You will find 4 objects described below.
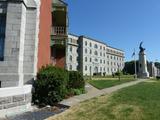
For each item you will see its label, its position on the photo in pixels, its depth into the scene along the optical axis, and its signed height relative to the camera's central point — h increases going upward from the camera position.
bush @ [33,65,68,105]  5.99 -1.00
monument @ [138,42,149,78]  25.31 +0.55
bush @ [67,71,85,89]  8.27 -0.83
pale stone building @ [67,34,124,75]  46.87 +5.43
